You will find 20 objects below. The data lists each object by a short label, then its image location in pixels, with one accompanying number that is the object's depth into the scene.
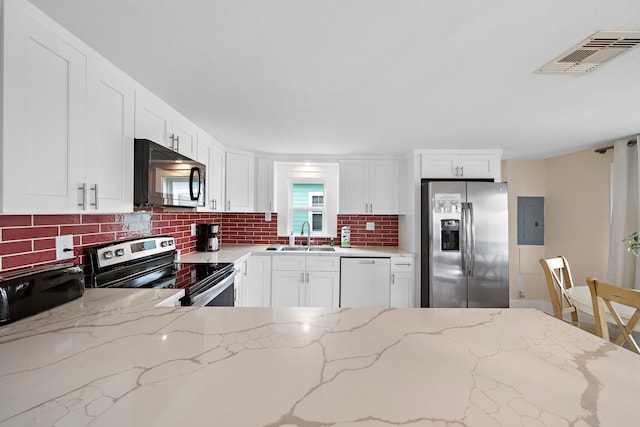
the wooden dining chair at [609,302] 1.41
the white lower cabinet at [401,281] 3.34
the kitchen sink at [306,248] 3.65
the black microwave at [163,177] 1.68
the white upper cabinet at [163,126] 1.77
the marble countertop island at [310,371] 0.53
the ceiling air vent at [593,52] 1.25
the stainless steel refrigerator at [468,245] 3.05
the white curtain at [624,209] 2.81
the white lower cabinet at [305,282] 3.33
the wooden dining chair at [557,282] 2.26
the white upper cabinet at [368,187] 3.73
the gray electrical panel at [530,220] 3.92
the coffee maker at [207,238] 3.24
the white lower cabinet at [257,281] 3.19
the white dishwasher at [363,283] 3.33
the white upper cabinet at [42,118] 1.00
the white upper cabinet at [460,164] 3.31
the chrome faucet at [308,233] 3.79
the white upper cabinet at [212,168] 2.73
